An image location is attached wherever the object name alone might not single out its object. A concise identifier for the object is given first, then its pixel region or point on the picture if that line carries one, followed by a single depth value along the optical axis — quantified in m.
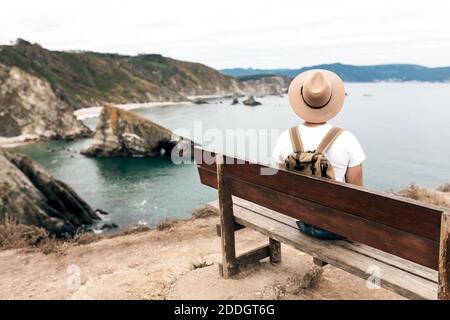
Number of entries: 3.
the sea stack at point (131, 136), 48.72
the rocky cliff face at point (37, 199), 18.02
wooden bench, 2.89
